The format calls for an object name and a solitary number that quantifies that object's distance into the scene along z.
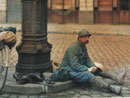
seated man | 5.59
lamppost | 5.96
